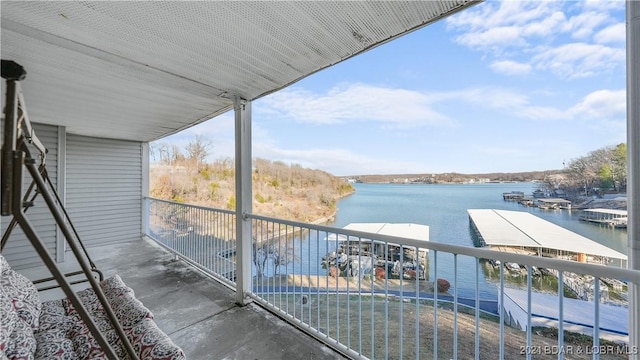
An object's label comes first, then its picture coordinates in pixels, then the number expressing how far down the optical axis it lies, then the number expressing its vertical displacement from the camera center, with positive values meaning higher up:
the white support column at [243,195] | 2.84 -0.18
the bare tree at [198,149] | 10.37 +1.30
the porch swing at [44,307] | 0.69 -0.72
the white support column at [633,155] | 0.95 +0.09
